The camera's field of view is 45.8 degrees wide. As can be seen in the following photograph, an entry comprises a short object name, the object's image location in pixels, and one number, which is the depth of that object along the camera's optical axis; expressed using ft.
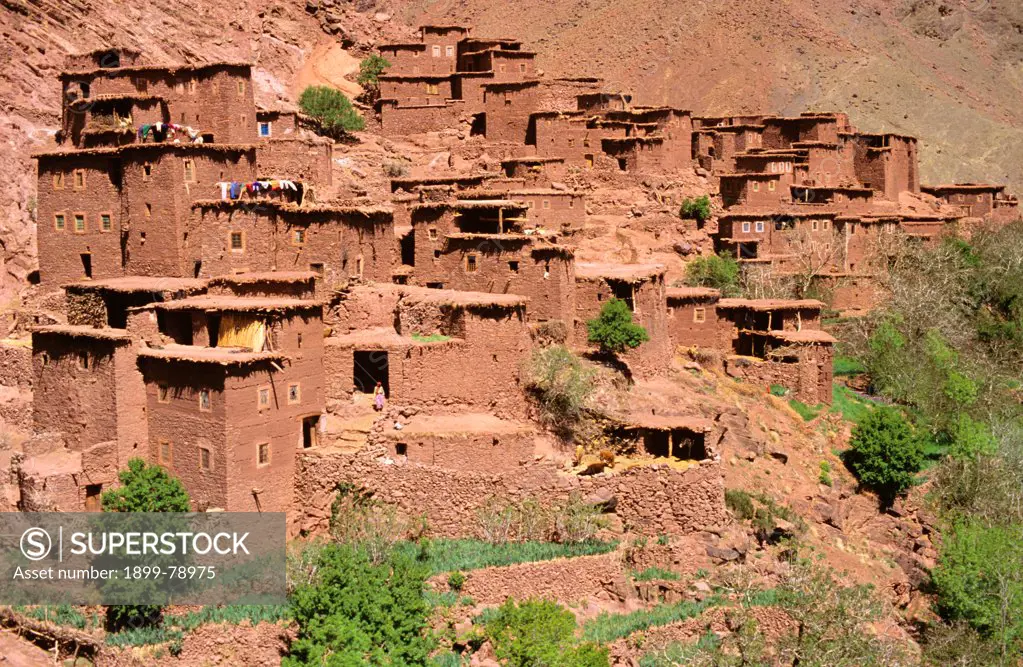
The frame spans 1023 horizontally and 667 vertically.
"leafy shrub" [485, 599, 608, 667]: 73.31
